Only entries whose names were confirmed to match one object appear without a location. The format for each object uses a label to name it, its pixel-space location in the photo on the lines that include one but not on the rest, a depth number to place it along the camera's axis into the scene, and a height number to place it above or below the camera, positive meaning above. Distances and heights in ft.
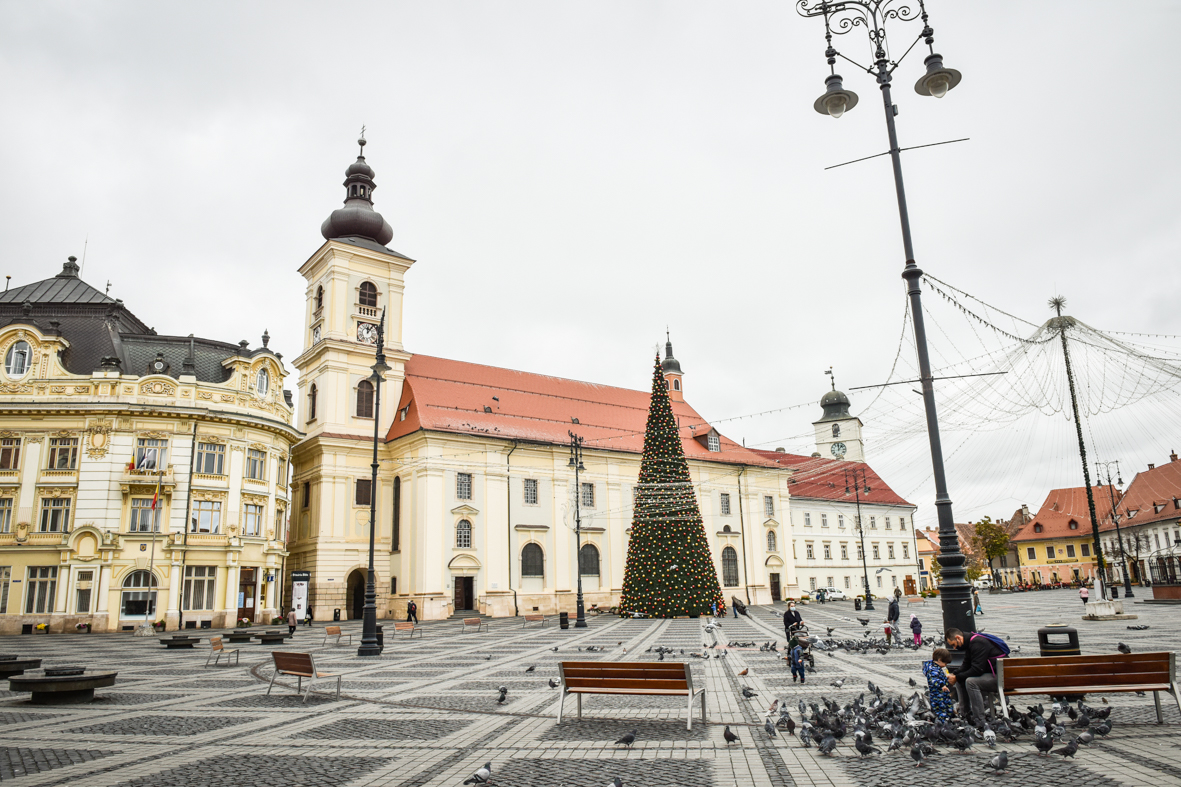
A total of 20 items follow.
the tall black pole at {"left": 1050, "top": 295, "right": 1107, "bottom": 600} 87.25 +11.21
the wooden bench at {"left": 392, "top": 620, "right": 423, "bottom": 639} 90.29 -7.56
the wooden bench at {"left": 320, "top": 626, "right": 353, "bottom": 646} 79.41 -6.74
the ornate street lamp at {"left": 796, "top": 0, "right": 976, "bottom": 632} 30.27 +15.51
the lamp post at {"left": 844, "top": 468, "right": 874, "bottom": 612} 231.83 +24.70
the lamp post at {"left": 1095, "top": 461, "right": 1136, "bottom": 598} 143.66 -7.73
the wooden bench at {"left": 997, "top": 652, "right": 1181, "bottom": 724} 27.30 -4.59
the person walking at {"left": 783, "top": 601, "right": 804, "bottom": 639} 47.63 -4.28
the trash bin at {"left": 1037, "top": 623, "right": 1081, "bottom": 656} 34.04 -4.41
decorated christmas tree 121.90 +2.22
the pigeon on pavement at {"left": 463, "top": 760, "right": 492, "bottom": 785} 22.27 -6.21
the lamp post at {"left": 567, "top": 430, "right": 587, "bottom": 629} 106.71 -6.11
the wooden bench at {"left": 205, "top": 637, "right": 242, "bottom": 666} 60.03 -5.87
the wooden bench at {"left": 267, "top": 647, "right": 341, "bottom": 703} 39.52 -5.18
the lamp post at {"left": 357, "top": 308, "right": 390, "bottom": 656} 68.49 -4.03
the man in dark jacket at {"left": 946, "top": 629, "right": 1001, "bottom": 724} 27.73 -4.55
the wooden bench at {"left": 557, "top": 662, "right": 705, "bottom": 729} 30.50 -4.85
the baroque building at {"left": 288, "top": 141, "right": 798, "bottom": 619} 141.90 +17.74
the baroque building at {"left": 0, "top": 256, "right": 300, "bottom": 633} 117.19 +14.78
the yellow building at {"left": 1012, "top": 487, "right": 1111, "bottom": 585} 285.64 +2.20
